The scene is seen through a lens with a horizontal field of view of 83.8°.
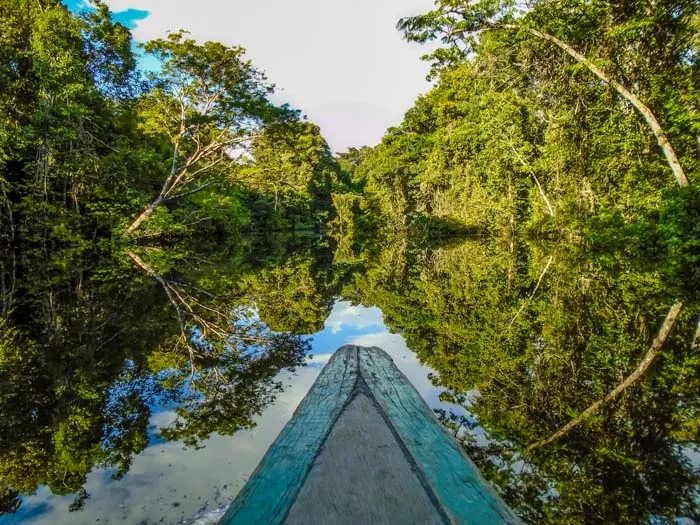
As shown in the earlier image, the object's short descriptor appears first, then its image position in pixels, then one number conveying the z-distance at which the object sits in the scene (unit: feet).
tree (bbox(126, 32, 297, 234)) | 44.42
